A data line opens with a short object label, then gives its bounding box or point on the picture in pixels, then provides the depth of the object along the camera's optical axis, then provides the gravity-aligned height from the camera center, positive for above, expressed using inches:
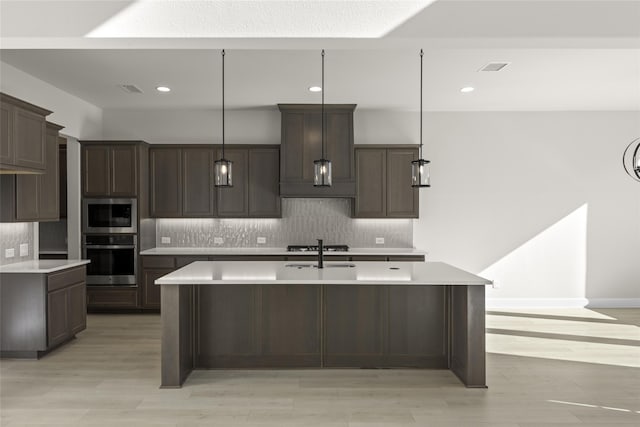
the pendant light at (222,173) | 162.7 +10.9
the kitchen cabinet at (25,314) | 180.4 -39.3
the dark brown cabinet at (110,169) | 258.1 +19.3
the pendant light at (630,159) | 275.6 +26.3
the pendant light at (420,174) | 153.7 +10.0
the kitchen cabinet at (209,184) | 267.4 +12.0
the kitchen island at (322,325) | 169.3 -40.7
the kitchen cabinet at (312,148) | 256.1 +30.0
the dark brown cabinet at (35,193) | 184.4 +5.3
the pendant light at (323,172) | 159.6 +11.0
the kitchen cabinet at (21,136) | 167.0 +25.0
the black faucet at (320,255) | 175.8 -17.4
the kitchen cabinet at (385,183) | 265.3 +12.4
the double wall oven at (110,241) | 256.7 -18.1
